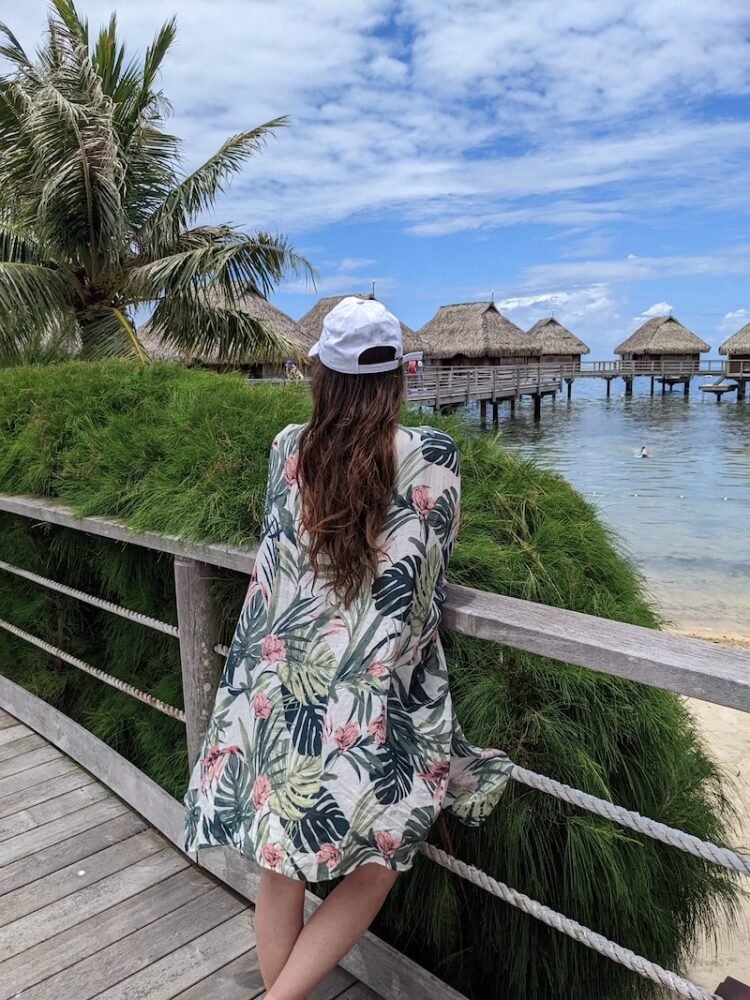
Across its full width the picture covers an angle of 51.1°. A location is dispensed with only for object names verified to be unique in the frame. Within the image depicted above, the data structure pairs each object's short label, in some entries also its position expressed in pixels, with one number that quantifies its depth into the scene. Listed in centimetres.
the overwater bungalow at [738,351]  4509
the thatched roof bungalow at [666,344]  5025
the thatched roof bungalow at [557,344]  5106
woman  132
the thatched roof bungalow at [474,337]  4053
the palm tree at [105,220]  959
